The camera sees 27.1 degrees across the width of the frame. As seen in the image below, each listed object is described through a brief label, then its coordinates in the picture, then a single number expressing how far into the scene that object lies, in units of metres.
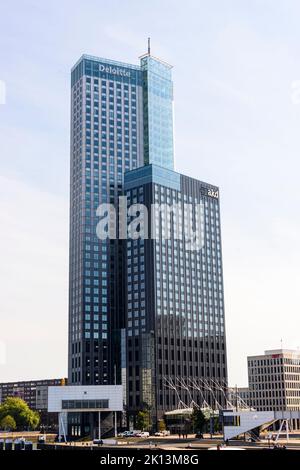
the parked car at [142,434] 169.00
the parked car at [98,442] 133.98
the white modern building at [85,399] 172.12
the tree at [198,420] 160.38
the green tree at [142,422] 193.12
